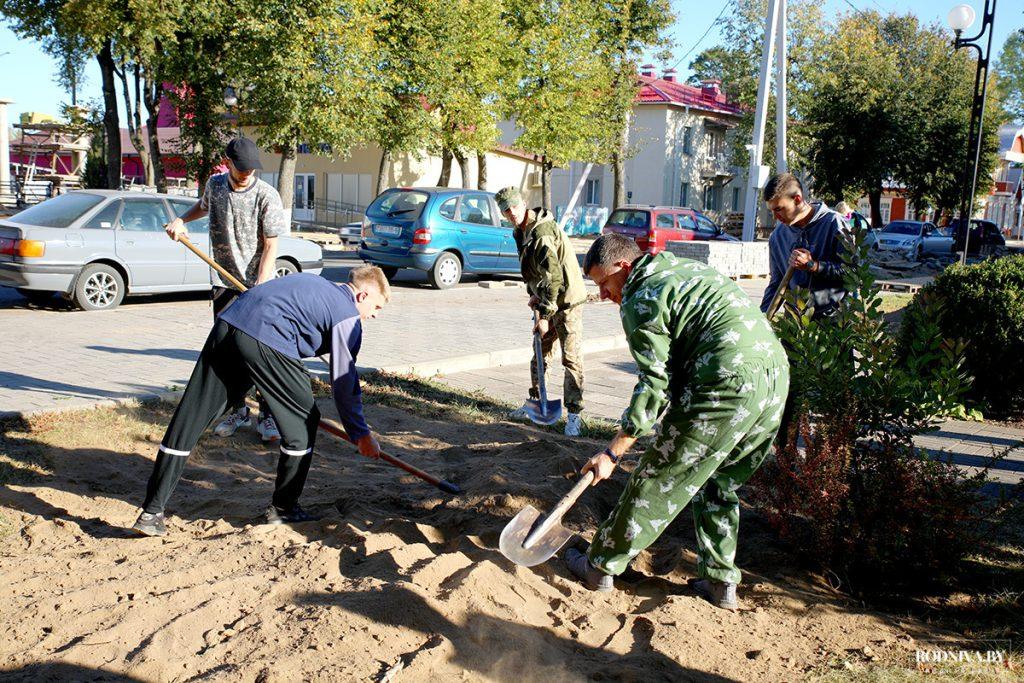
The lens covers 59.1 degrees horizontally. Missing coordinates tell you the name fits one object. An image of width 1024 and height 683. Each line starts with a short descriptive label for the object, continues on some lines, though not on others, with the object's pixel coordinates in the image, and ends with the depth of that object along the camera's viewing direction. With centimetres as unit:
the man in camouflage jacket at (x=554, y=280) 707
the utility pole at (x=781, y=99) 2228
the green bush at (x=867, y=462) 429
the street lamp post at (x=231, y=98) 2264
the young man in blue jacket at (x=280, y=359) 438
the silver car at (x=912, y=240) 3469
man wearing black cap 610
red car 2348
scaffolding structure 3212
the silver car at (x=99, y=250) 1130
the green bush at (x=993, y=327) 900
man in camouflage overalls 367
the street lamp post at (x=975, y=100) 1478
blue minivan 1627
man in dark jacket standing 582
